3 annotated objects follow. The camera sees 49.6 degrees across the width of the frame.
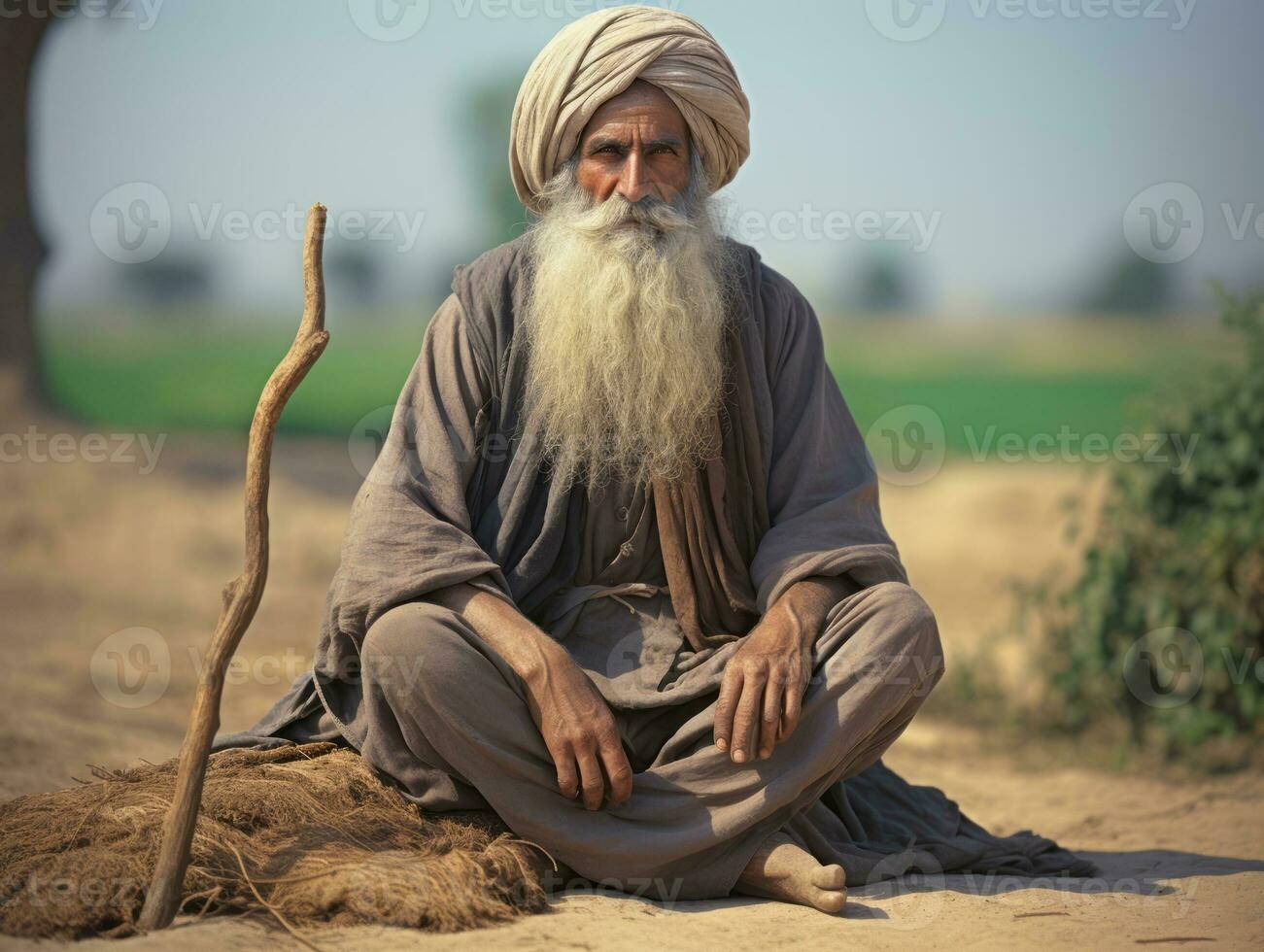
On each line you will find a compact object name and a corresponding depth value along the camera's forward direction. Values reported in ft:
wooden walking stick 9.98
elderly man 11.43
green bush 20.07
